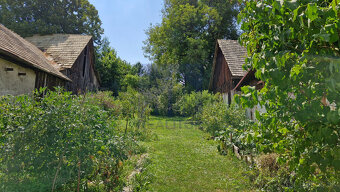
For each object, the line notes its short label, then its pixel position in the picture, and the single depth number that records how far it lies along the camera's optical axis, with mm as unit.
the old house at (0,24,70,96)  6605
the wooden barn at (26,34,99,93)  12641
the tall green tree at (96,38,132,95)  25828
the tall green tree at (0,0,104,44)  20984
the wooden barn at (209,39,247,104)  12485
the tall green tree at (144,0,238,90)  24062
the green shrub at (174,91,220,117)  14712
